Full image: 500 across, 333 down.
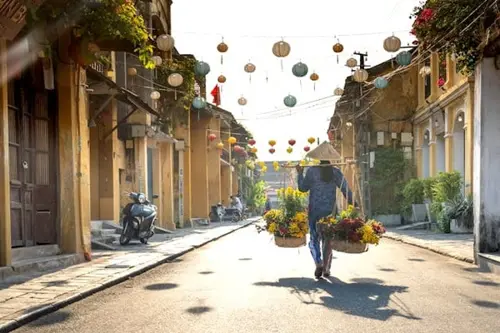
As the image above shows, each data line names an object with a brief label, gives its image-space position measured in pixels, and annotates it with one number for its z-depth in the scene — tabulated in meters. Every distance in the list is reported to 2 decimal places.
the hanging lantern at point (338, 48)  14.14
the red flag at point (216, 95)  26.30
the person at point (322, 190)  9.16
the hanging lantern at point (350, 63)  14.74
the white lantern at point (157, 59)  14.69
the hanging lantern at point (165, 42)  13.15
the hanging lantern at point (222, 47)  14.17
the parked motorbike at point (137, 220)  16.12
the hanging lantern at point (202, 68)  14.74
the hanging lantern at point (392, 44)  12.99
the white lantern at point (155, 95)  19.66
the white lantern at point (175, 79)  15.73
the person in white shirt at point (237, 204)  38.88
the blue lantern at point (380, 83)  19.12
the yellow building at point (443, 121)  20.56
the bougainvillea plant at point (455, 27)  10.65
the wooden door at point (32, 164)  10.99
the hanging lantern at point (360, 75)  15.43
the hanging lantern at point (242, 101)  17.97
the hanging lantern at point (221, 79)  16.10
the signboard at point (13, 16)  8.55
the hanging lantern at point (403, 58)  16.27
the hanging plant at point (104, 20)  10.25
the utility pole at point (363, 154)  29.86
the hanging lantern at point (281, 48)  12.87
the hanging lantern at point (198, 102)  19.97
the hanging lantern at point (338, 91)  17.75
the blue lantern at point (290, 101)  16.22
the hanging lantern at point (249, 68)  14.88
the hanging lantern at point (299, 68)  14.17
